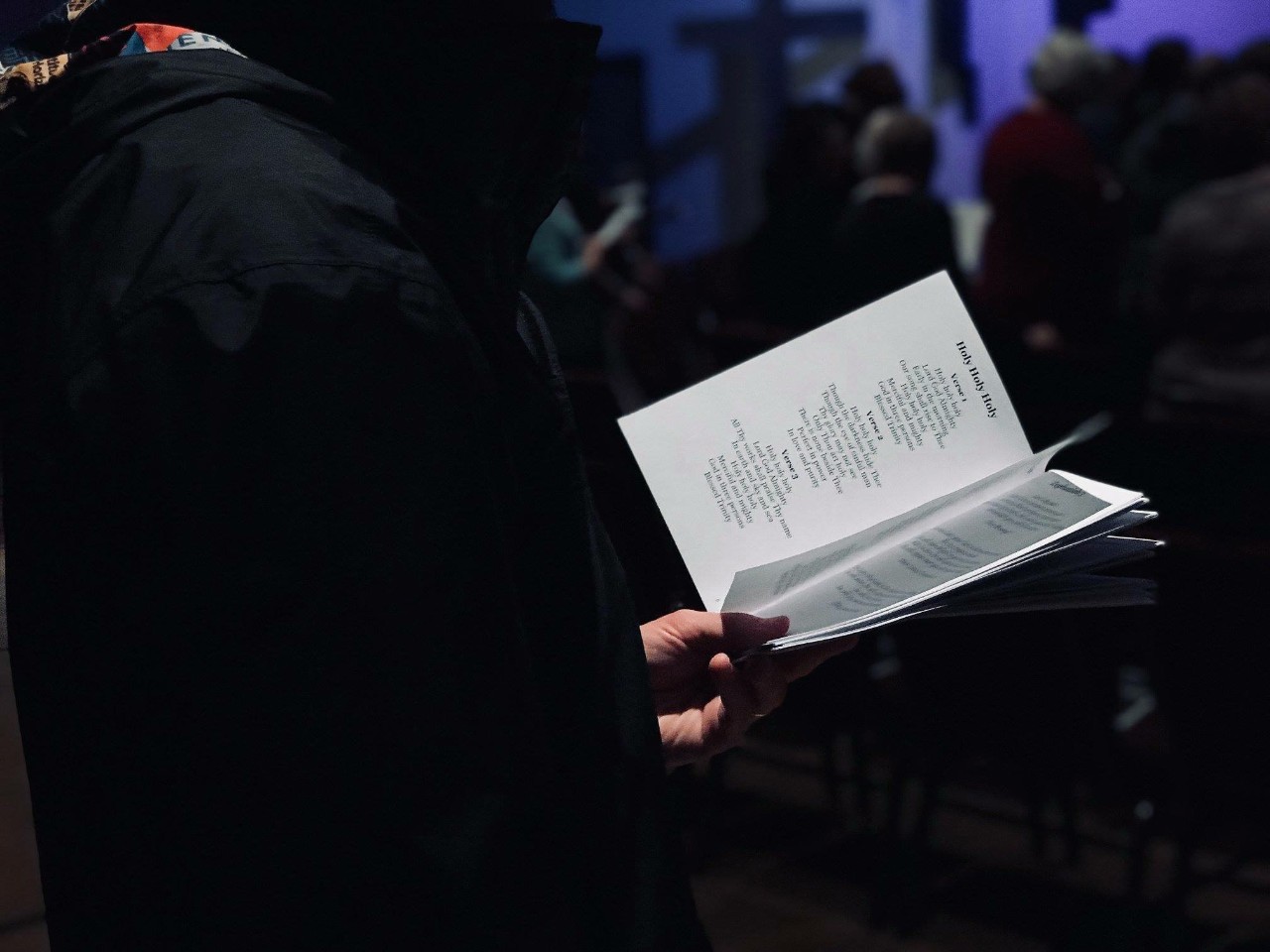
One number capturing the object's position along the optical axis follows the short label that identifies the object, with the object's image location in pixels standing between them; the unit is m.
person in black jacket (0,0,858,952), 0.63
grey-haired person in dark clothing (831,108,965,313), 3.96
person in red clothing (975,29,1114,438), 4.45
